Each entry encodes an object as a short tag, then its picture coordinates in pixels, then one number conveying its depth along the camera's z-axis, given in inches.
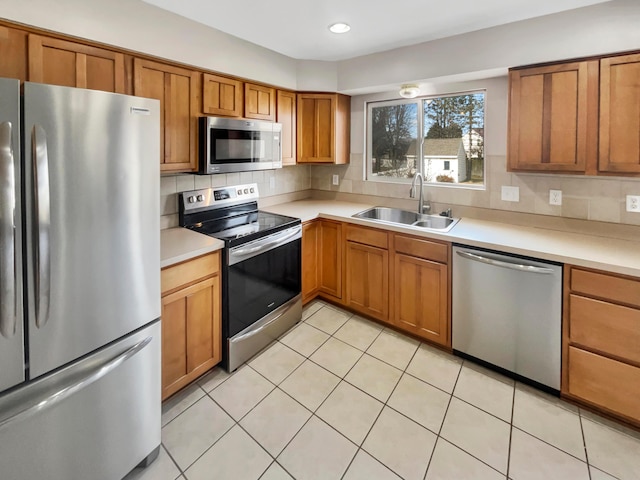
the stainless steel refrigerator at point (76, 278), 41.3
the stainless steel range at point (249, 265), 86.5
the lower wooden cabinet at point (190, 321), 72.6
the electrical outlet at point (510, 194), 102.1
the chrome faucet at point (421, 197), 115.6
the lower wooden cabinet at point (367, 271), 107.2
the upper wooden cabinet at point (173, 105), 77.3
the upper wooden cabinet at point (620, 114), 73.4
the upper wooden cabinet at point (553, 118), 78.8
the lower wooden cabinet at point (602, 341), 67.5
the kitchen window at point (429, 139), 112.1
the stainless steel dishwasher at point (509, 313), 77.0
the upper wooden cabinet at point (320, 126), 126.5
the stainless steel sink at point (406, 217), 112.3
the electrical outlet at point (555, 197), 94.8
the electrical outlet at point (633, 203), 83.8
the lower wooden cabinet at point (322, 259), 117.8
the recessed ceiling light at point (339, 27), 89.5
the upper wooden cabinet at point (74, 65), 60.6
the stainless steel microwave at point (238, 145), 89.8
